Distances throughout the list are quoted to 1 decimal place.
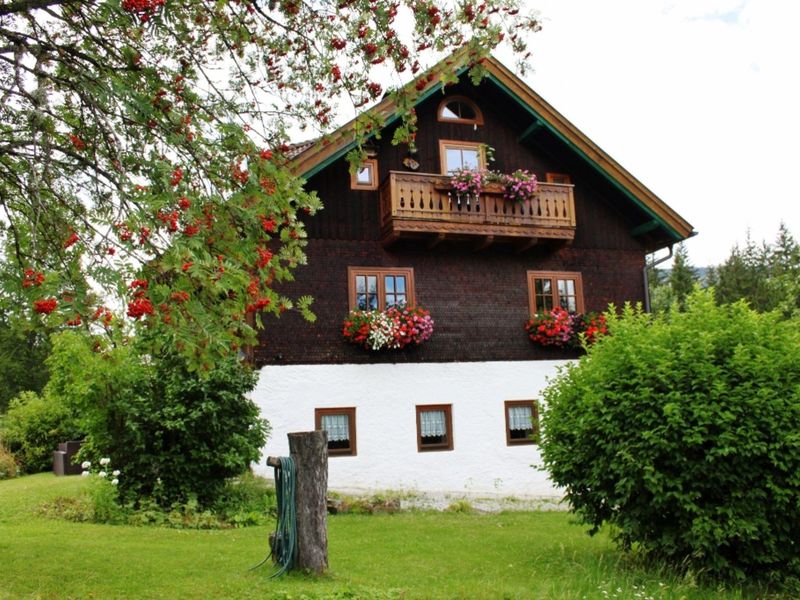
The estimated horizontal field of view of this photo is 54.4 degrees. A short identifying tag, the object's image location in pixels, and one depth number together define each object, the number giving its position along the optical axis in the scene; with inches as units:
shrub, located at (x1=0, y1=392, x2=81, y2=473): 854.5
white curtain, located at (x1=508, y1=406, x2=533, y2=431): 690.2
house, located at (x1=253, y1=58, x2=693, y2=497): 638.5
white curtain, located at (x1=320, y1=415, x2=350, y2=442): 636.7
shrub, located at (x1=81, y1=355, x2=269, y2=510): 482.0
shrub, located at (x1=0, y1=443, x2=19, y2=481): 804.6
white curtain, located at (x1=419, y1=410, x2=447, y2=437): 665.6
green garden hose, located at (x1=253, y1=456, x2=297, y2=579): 283.3
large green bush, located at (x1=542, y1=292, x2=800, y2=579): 286.5
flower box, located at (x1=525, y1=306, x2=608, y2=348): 692.7
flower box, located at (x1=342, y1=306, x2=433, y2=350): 634.2
